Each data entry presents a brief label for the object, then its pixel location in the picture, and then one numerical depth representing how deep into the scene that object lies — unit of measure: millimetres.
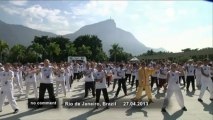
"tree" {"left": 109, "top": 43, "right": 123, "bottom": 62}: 62533
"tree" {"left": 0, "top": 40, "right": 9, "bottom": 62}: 40488
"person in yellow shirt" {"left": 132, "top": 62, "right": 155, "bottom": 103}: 7404
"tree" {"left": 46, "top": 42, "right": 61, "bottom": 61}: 49257
